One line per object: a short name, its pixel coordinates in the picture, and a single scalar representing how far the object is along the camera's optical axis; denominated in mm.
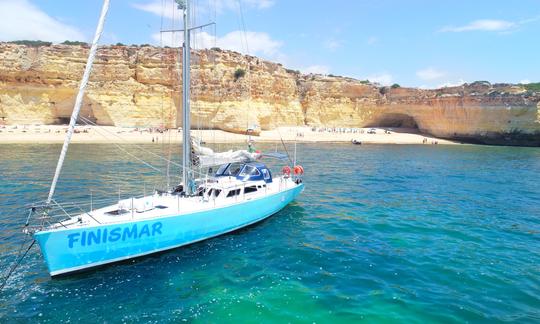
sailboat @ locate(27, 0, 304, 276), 10953
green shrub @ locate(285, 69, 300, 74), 82325
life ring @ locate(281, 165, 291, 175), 22114
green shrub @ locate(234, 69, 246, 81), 66812
